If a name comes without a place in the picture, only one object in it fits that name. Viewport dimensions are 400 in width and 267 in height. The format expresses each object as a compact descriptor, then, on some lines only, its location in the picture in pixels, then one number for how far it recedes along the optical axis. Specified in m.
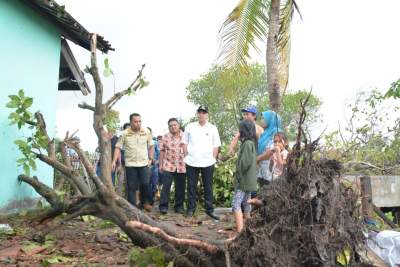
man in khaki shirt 7.70
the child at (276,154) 5.51
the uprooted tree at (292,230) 3.75
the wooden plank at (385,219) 5.10
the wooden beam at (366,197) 4.63
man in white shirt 7.10
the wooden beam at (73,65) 8.91
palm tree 9.58
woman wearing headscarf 6.22
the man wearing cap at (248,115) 6.41
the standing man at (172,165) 7.68
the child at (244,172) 5.74
